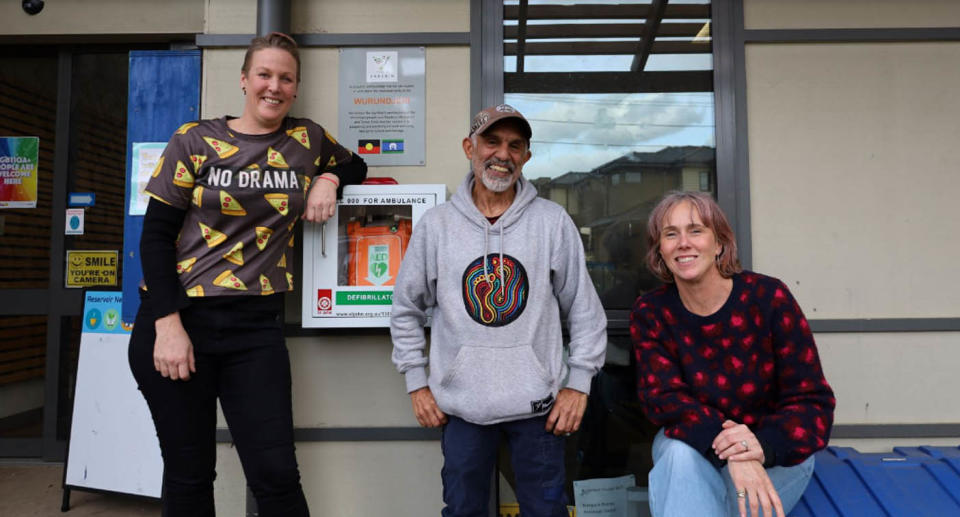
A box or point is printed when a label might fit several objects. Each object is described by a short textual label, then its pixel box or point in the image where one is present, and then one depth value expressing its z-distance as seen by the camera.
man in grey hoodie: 1.84
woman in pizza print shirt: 1.84
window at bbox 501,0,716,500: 2.69
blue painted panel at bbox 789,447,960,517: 1.87
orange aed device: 2.43
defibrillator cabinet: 2.38
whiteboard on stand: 2.96
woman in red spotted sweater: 1.72
